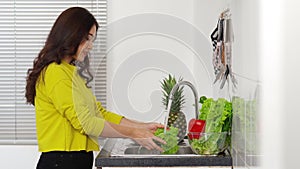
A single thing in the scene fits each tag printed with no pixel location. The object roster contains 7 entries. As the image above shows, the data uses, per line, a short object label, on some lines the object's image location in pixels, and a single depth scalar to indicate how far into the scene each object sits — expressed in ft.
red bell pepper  7.04
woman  7.22
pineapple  7.45
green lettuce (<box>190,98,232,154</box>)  6.96
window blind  10.79
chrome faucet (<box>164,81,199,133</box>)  7.29
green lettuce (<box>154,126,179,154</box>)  7.02
